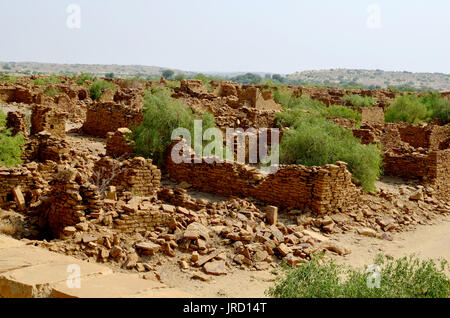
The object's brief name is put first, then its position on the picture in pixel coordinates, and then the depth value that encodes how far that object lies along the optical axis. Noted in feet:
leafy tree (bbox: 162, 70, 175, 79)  357.41
